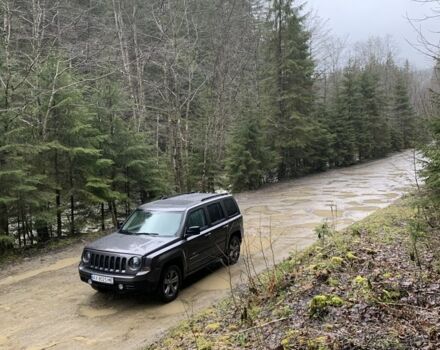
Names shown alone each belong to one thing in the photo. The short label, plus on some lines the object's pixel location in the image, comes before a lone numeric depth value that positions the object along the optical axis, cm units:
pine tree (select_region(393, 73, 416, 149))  4972
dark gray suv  728
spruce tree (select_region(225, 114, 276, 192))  2580
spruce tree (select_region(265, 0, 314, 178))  3083
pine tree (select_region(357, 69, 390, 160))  4150
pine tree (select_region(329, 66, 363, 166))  3772
